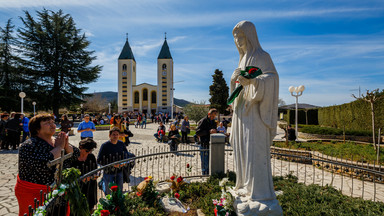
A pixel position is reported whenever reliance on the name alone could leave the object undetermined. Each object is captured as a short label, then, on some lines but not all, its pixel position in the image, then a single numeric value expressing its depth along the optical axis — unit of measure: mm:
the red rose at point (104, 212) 2679
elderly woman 2436
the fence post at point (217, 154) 5598
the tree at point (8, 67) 31969
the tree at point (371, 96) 8562
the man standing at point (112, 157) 4219
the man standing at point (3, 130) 9695
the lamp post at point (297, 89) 13219
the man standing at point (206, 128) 6885
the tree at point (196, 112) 24797
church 68938
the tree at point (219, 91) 35250
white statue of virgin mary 2734
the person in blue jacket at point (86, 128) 7902
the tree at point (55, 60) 32188
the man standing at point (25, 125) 10336
